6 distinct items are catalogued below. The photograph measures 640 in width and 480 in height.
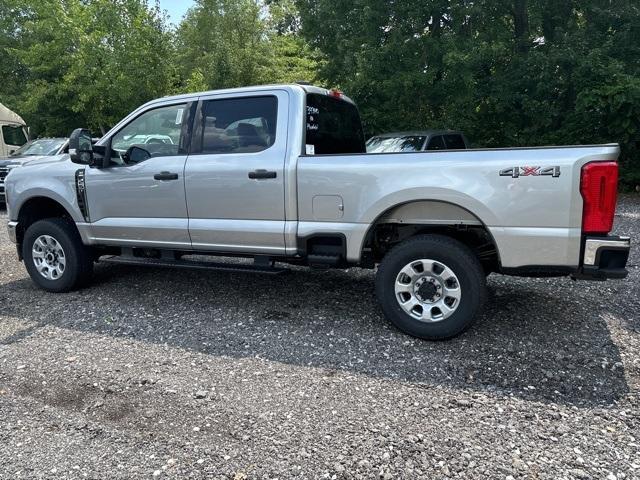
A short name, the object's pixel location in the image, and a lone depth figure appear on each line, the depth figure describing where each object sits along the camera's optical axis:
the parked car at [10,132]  15.30
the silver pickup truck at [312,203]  3.72
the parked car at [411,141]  9.88
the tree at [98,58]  19.11
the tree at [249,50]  18.94
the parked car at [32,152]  12.77
